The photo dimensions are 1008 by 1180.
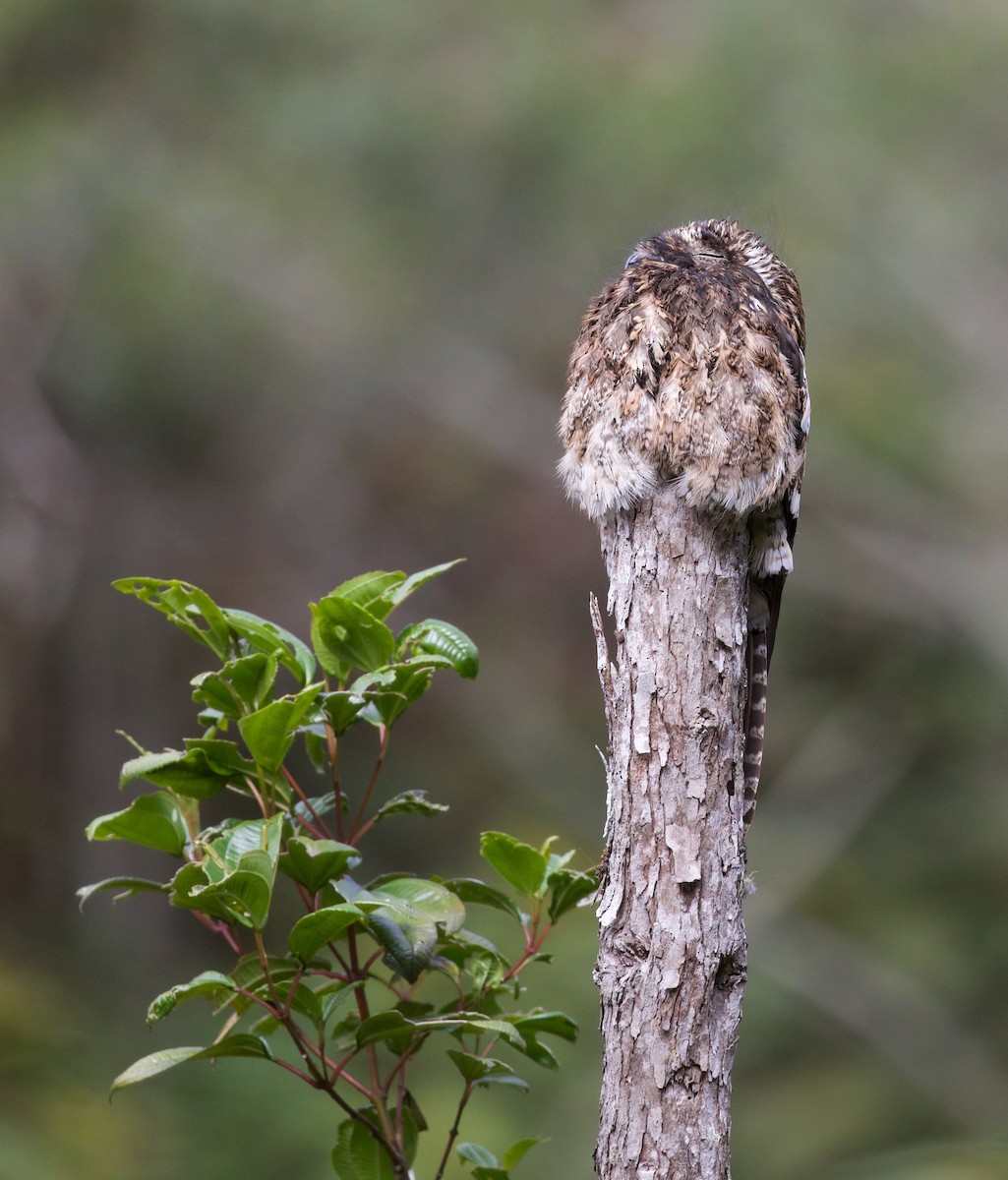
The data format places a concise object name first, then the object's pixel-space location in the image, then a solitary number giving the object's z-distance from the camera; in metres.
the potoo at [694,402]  11.68
